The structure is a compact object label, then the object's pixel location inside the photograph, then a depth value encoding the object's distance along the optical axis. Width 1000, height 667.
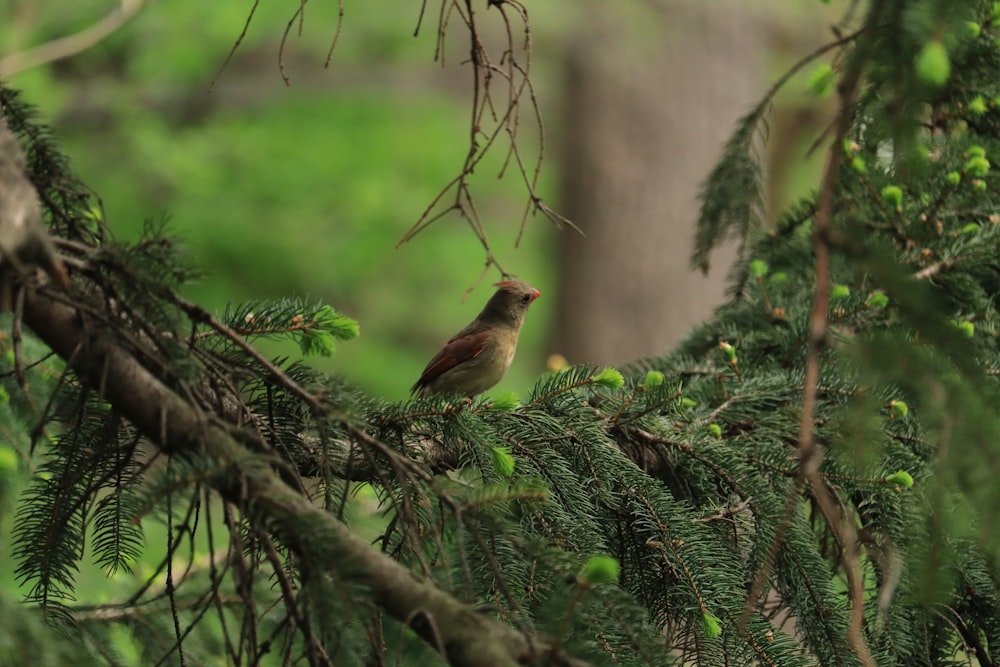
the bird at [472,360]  8.23
